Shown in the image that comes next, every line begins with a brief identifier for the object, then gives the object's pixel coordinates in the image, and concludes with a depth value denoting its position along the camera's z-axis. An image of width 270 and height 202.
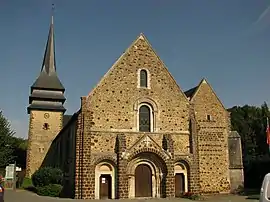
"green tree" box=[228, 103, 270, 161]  54.78
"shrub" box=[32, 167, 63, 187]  26.88
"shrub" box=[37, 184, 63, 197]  26.19
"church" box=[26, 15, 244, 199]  24.20
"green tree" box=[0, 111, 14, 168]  41.34
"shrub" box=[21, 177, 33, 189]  37.45
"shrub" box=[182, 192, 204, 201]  24.03
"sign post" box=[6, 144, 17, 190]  34.84
